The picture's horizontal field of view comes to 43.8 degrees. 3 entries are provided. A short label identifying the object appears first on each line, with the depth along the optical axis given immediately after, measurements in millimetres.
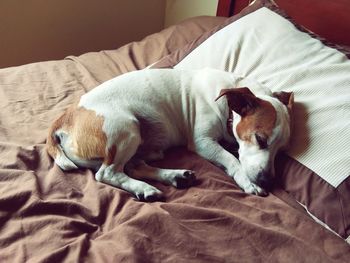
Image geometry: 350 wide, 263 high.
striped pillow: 1285
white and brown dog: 1437
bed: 1141
